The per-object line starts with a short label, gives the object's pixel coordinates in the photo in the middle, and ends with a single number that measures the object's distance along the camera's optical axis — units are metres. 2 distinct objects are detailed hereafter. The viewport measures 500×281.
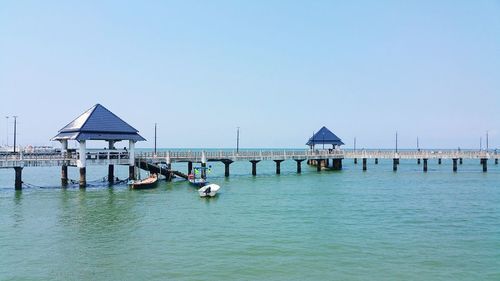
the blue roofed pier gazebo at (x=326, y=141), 82.30
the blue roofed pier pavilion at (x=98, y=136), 46.94
